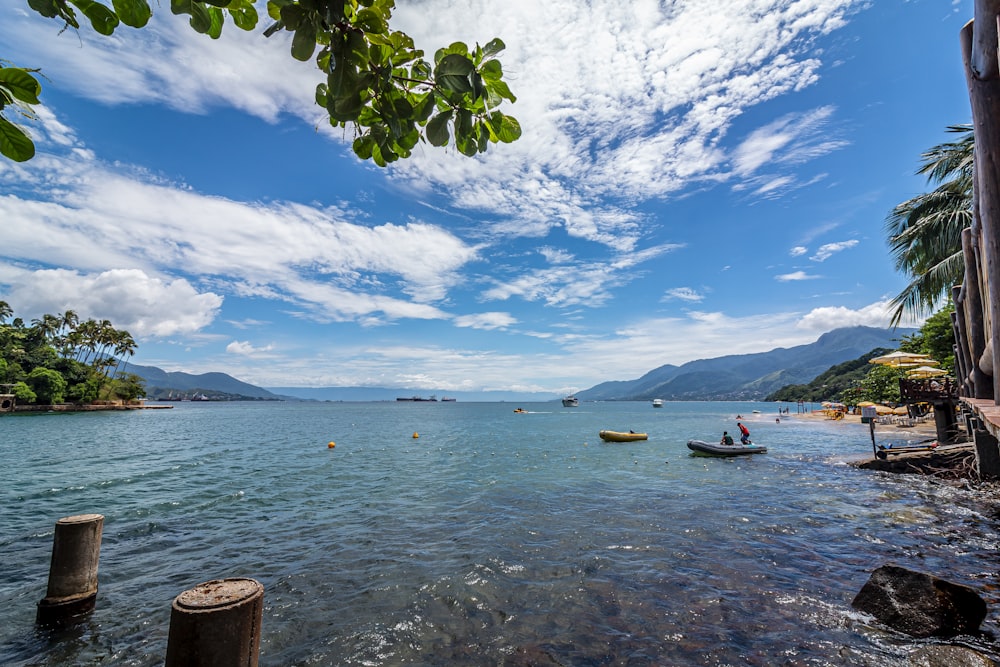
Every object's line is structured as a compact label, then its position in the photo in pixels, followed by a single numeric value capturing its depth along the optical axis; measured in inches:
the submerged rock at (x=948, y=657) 211.0
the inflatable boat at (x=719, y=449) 1138.7
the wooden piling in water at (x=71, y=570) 279.3
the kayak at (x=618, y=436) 1747.7
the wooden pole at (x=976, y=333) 401.7
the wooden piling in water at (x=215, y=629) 137.6
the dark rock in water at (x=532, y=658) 245.0
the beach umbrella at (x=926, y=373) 1263.5
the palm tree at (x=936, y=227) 810.8
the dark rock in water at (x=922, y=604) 254.2
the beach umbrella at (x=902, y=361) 1306.6
